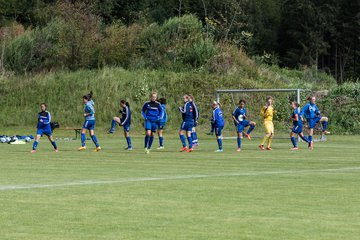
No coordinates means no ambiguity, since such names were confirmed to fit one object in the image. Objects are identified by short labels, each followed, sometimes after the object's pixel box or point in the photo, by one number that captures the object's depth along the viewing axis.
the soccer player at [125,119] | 36.91
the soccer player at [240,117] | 36.81
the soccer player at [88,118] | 35.84
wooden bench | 50.05
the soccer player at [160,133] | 36.76
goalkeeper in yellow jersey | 36.50
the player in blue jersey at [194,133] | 35.73
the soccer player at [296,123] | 37.00
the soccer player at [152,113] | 34.41
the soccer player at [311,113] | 39.47
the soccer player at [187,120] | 35.44
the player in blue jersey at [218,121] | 35.09
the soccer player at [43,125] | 34.84
